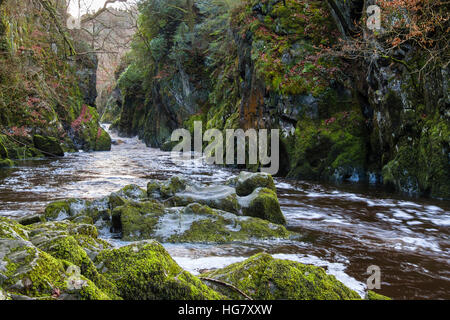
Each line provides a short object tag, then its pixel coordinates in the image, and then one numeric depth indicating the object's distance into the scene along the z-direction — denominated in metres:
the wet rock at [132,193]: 6.89
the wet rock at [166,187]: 7.00
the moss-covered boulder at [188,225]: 4.98
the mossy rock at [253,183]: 7.35
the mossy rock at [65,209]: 5.49
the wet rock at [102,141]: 23.87
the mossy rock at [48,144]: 17.08
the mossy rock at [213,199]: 6.16
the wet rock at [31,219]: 4.62
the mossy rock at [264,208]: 6.01
